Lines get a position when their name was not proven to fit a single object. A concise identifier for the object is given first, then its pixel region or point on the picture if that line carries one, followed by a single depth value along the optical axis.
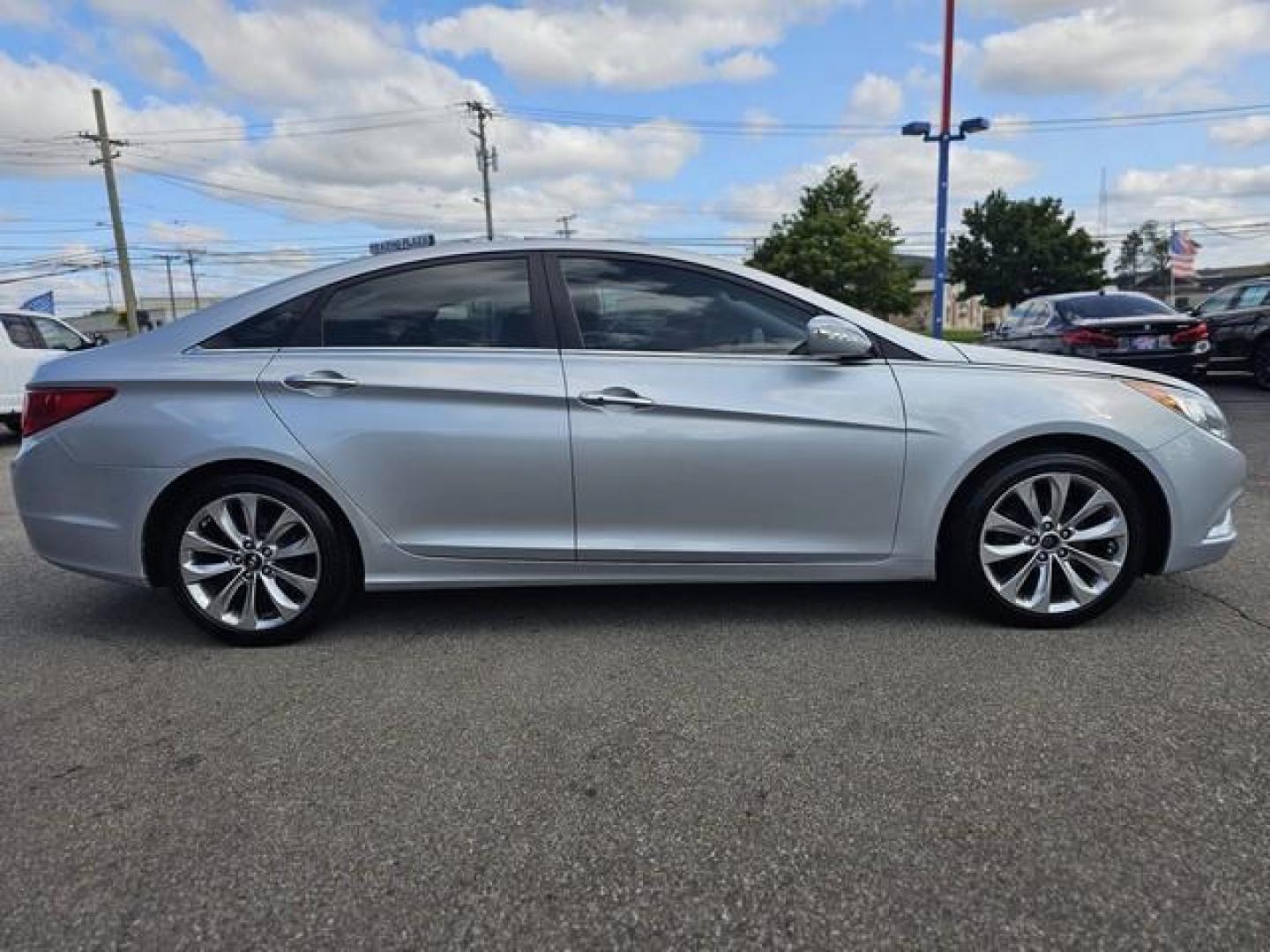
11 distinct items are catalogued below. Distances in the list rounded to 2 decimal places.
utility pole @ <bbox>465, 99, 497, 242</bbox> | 43.97
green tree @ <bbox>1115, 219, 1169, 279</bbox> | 99.14
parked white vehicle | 10.32
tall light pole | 15.84
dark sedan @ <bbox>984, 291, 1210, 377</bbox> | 9.80
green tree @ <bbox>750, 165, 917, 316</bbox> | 42.81
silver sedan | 3.27
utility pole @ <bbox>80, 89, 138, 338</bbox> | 29.78
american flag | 35.41
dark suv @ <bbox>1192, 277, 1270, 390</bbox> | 11.25
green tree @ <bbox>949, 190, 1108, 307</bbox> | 47.34
